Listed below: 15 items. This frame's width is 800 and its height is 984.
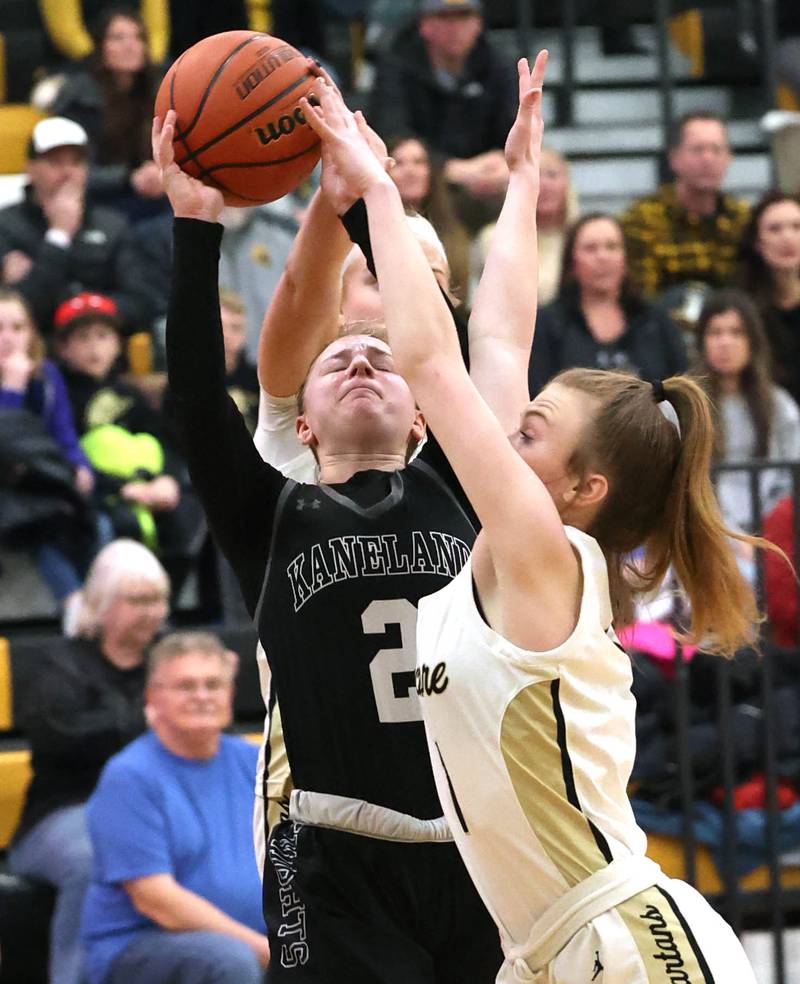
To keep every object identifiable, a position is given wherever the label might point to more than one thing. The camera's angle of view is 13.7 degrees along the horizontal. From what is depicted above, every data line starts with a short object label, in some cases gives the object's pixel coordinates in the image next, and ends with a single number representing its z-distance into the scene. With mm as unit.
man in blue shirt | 8704
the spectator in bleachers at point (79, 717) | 9371
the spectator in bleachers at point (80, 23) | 15673
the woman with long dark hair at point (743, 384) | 11849
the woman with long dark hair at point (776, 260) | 13147
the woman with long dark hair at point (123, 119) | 13848
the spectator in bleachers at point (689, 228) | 14000
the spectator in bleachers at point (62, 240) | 12807
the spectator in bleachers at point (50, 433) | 11390
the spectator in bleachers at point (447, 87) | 14493
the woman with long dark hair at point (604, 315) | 11946
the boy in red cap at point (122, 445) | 11585
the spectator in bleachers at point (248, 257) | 13188
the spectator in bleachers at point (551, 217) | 13098
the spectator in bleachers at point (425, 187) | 12321
